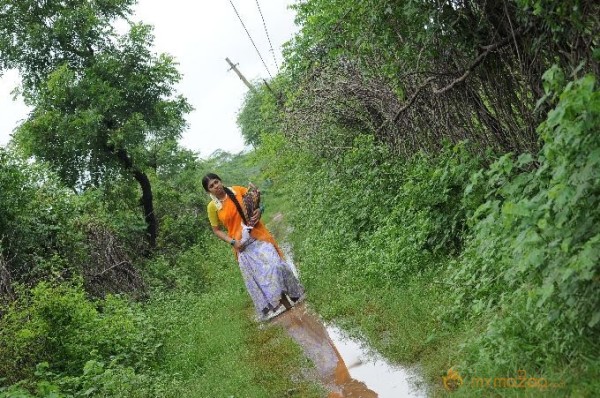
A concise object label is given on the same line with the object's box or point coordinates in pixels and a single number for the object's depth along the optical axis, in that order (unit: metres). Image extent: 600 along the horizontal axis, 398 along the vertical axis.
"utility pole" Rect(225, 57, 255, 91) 44.50
